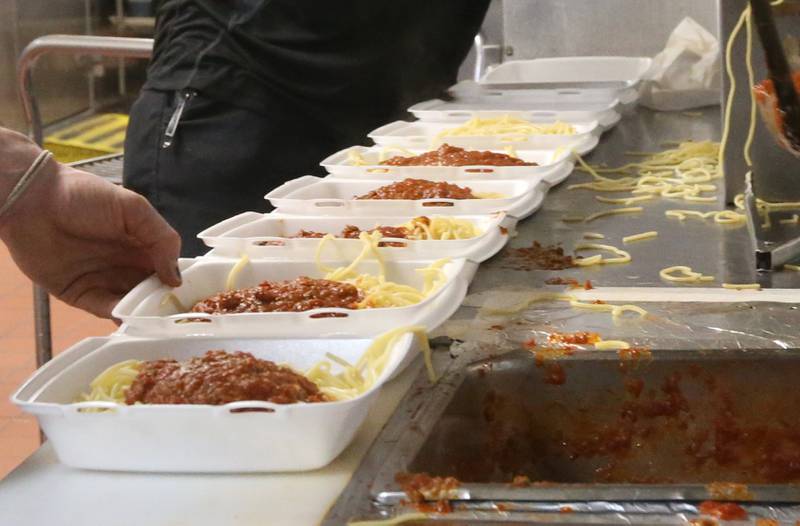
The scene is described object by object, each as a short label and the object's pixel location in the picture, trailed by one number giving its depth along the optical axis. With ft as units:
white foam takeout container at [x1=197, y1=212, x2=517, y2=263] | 5.82
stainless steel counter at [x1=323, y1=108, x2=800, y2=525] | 3.49
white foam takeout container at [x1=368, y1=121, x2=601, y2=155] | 8.95
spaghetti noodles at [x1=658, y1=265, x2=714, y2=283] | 6.18
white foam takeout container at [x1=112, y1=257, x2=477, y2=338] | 4.64
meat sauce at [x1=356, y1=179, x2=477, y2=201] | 7.09
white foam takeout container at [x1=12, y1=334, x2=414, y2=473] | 3.71
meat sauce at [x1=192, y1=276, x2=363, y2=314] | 5.19
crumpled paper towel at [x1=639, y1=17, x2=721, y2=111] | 12.56
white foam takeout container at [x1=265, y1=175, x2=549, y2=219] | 6.75
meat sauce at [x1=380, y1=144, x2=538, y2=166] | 8.05
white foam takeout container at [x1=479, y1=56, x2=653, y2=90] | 14.05
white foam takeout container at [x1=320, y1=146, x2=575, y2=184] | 7.64
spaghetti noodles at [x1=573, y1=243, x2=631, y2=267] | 6.56
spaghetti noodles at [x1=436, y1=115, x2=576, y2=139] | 9.39
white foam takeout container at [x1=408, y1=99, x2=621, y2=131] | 10.14
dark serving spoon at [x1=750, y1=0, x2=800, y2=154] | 5.40
